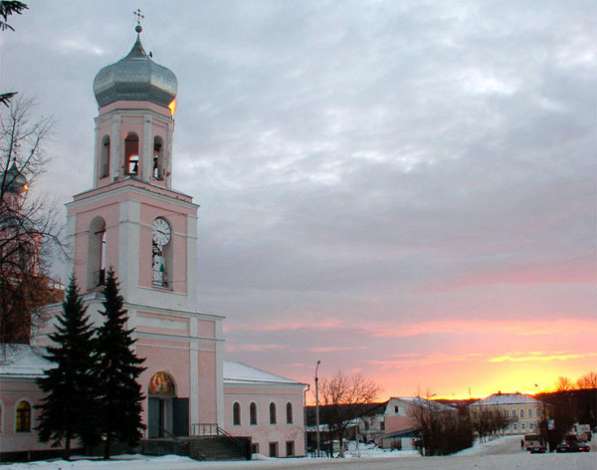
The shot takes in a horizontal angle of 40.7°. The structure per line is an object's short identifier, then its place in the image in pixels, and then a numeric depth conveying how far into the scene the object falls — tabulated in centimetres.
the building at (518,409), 14562
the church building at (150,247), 3878
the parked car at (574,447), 5391
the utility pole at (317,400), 4724
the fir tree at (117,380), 3225
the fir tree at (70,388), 3172
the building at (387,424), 8558
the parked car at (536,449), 5254
